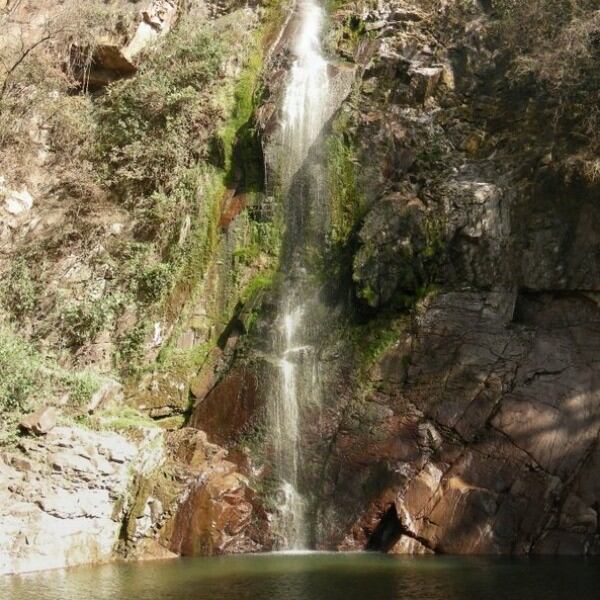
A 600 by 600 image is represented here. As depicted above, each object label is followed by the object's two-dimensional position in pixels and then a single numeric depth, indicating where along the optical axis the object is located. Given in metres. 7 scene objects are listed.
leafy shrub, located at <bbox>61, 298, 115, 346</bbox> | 18.14
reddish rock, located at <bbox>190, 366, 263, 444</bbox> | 15.96
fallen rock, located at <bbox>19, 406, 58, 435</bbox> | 14.13
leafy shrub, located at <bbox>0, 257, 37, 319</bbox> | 18.53
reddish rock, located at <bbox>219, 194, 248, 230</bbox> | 19.11
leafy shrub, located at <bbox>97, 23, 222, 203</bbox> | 20.81
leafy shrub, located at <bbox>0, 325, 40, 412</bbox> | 14.75
